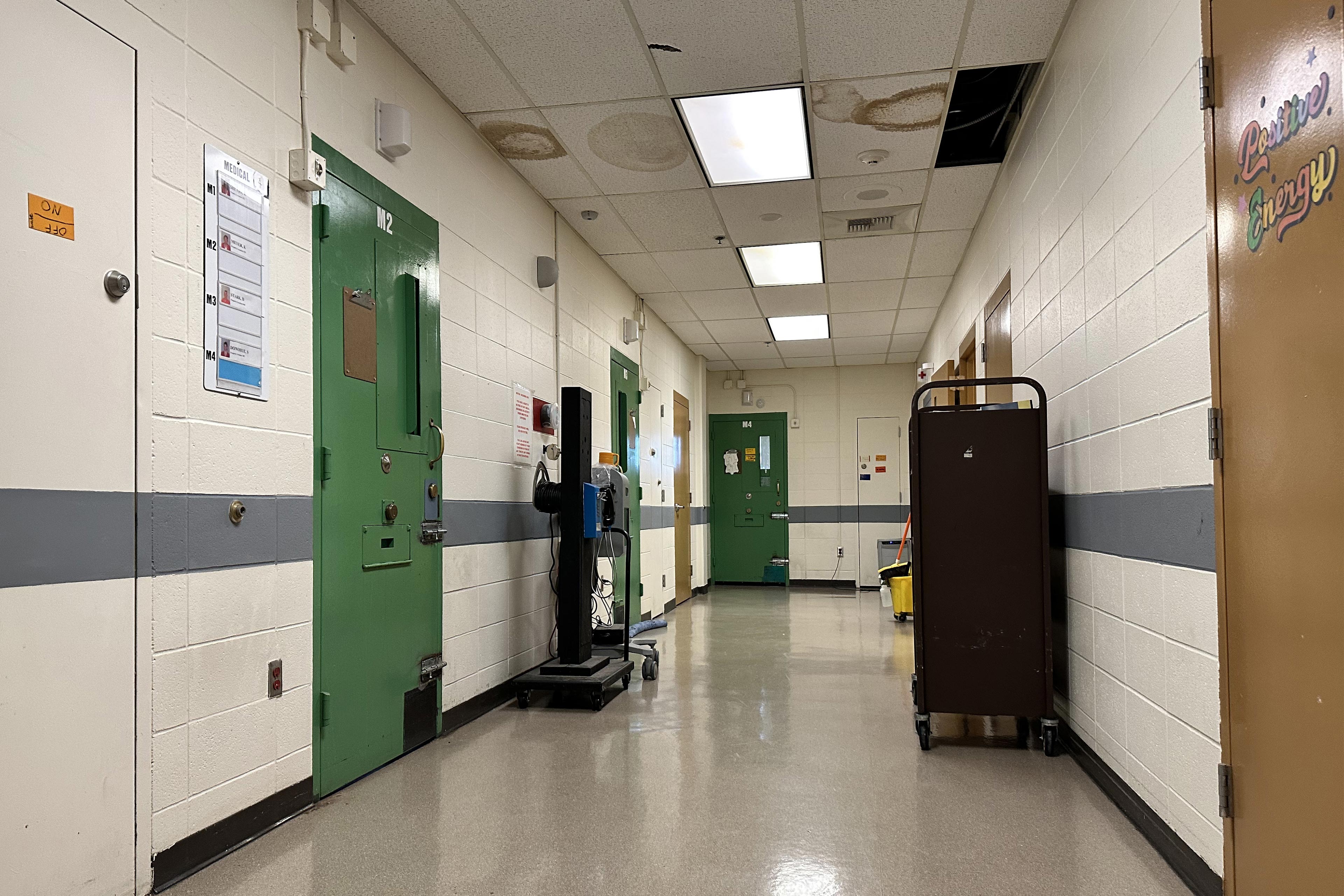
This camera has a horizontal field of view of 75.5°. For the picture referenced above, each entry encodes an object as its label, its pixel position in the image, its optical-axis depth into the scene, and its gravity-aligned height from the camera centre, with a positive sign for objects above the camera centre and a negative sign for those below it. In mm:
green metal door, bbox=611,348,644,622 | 6961 +456
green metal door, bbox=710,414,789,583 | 11555 -139
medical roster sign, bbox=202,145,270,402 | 2506 +643
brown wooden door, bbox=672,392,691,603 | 9570 -22
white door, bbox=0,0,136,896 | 1902 +89
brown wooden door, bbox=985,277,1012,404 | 5023 +864
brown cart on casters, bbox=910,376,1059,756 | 3463 -335
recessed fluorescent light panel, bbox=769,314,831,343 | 8742 +1661
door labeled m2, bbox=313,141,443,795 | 3047 +62
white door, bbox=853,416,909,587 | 11234 -27
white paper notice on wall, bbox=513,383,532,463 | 4793 +364
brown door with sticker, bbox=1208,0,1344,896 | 1584 +93
